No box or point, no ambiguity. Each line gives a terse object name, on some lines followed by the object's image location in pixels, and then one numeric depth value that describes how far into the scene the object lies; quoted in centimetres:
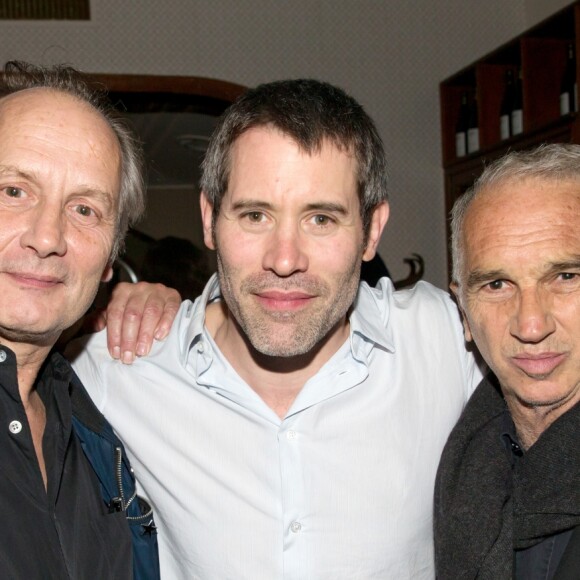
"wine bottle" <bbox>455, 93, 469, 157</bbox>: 427
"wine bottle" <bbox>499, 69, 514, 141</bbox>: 381
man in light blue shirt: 160
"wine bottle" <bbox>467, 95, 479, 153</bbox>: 410
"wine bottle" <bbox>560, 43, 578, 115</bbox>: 327
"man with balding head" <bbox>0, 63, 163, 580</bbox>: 138
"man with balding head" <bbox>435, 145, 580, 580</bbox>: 147
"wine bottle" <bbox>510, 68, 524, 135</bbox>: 363
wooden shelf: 335
